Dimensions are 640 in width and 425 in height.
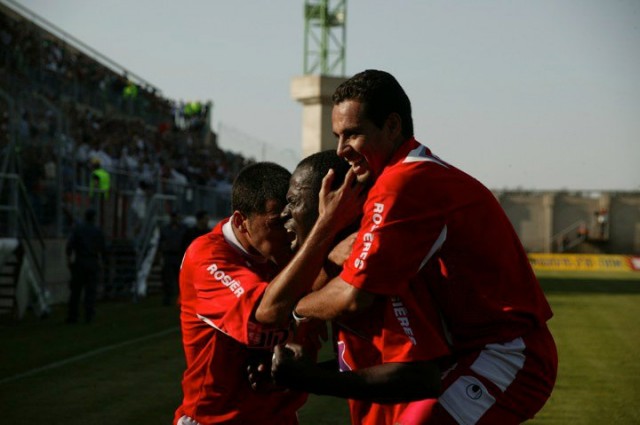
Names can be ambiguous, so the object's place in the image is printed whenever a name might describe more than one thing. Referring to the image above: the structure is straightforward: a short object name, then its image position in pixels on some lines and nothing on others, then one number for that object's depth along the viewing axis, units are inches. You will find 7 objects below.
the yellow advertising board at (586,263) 2080.5
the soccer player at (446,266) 140.2
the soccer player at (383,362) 139.3
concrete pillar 1331.2
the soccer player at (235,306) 165.5
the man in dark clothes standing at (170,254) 918.4
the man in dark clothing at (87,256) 746.8
